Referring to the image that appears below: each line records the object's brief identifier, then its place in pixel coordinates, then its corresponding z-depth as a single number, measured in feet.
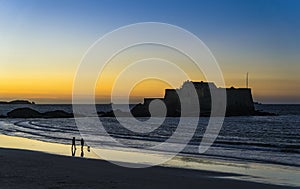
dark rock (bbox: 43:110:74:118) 435.12
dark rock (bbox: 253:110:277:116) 481.46
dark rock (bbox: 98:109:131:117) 458.50
